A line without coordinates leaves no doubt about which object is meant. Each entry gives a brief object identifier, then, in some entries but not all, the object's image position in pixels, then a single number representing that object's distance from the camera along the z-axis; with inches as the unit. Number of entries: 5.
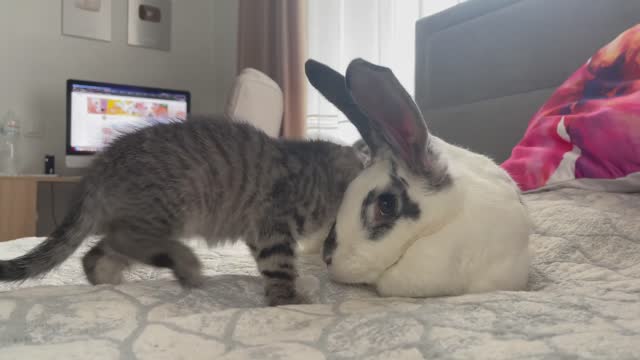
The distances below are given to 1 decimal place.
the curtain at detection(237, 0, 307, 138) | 130.3
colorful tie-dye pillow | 48.1
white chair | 92.1
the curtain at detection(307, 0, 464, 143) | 104.3
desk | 121.2
